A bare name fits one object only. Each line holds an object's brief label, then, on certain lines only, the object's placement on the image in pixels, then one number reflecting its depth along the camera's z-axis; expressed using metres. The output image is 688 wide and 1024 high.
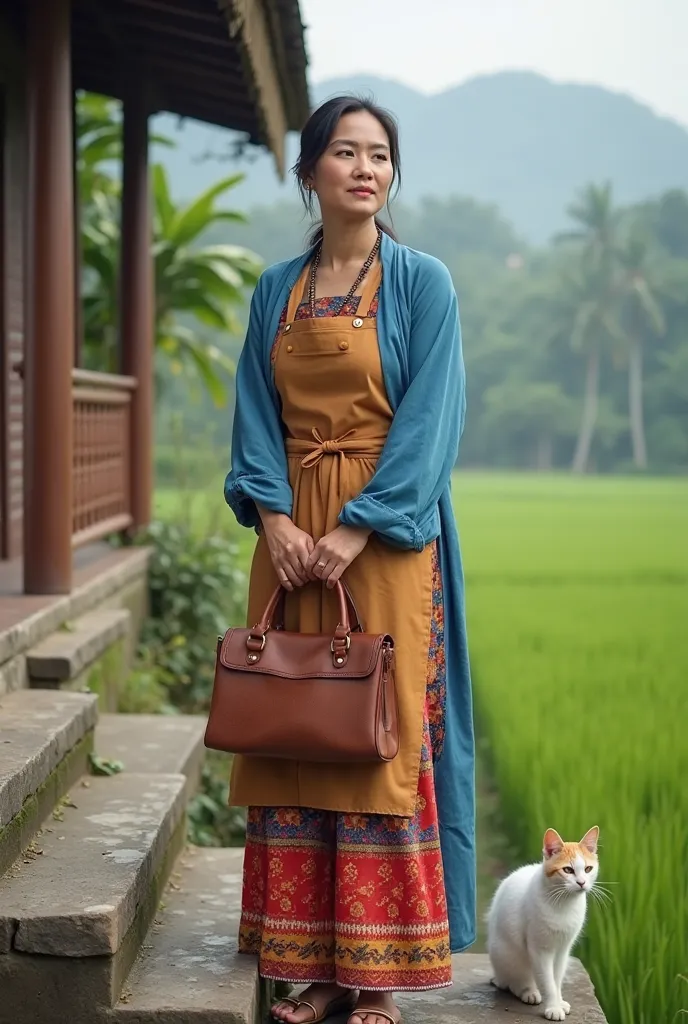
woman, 4.74
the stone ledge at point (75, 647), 7.25
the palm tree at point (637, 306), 83.28
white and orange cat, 4.96
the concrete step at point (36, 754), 5.02
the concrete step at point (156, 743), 7.17
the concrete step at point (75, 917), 4.49
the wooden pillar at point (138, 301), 12.58
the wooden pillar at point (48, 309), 8.22
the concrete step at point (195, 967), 4.50
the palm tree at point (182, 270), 18.37
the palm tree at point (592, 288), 84.53
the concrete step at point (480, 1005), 5.12
